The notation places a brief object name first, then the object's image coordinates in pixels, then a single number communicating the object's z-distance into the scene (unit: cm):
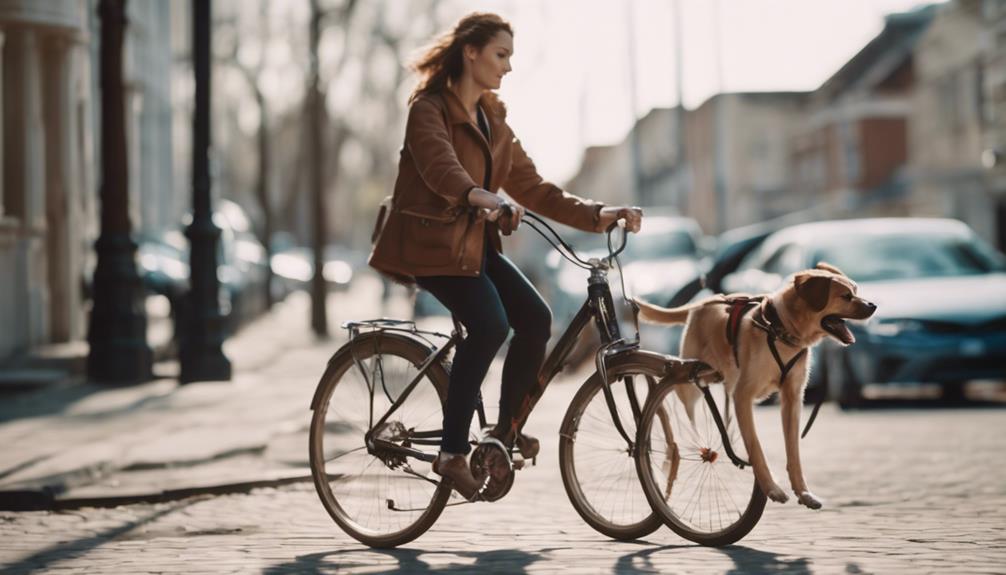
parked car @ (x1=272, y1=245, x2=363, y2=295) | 4748
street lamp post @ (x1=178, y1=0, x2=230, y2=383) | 1440
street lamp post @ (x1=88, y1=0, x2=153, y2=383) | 1460
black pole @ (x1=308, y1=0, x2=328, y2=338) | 2767
